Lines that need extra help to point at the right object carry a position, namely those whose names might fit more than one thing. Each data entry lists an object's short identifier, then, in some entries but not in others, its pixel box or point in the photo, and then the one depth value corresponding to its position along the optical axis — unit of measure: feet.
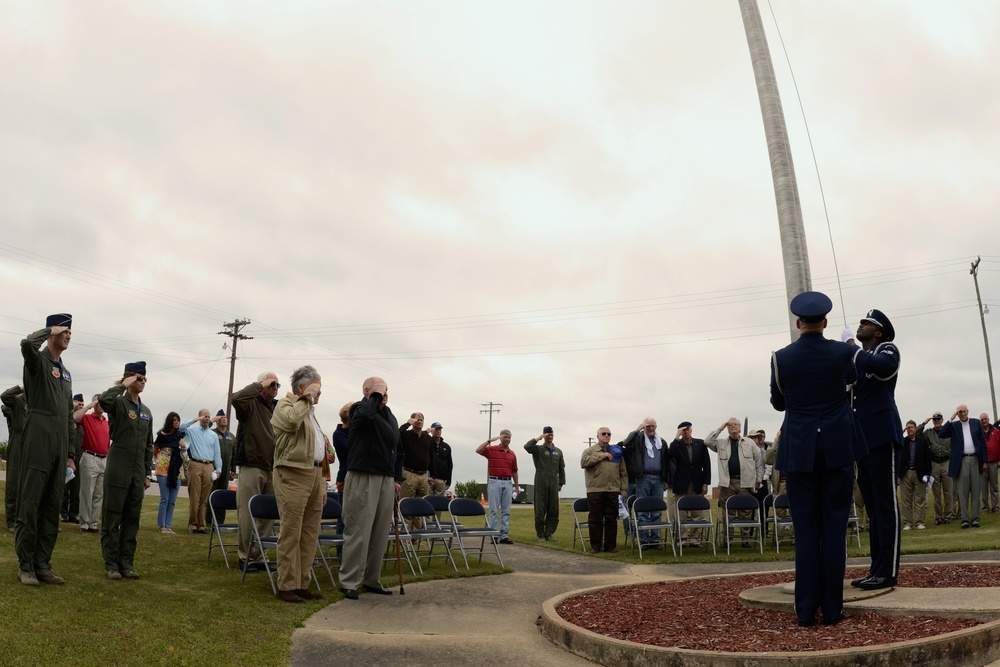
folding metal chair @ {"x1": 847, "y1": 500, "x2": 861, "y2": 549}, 43.72
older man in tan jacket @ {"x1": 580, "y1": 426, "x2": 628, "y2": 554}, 45.70
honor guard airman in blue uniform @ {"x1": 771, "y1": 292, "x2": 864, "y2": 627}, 19.72
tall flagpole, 29.91
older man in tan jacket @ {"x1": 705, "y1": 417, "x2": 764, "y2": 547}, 47.93
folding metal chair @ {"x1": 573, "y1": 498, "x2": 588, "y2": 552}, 48.06
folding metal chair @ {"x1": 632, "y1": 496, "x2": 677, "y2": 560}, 43.23
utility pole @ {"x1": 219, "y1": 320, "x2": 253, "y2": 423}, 160.45
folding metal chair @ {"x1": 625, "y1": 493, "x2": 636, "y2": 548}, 47.59
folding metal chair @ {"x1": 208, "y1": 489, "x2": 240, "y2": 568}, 33.53
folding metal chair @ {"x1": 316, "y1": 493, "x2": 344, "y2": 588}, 30.14
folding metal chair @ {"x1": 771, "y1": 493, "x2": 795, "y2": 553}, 44.16
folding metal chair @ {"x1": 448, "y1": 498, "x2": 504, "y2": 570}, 36.90
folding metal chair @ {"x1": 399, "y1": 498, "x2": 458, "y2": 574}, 34.24
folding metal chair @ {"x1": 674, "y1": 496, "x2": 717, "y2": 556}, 42.76
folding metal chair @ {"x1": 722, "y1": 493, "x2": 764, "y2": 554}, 43.01
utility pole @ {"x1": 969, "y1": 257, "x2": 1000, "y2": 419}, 127.44
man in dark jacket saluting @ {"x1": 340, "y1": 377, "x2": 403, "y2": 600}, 28.68
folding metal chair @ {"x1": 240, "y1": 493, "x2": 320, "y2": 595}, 28.96
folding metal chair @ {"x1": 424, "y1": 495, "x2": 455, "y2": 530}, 40.85
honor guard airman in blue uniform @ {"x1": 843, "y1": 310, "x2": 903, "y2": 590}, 21.75
